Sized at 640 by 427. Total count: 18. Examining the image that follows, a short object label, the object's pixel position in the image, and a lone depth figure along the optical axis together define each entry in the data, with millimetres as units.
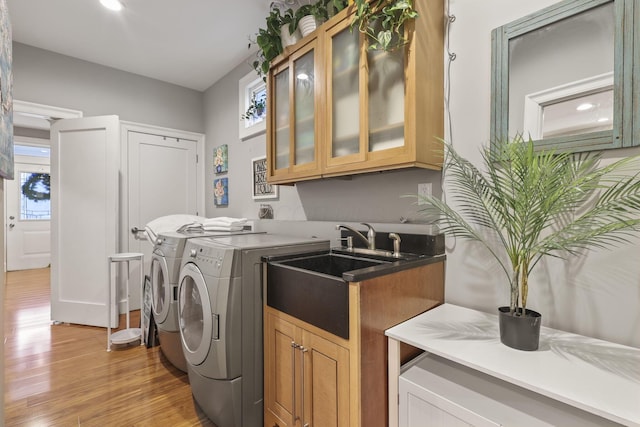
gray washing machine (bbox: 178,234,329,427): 1453
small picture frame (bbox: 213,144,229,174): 3504
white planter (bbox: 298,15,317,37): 1808
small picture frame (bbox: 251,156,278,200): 2783
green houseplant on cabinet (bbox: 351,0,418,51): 1307
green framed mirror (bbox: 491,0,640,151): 1026
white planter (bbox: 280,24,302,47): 1930
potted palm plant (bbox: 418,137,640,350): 931
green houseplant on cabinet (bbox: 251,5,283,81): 2049
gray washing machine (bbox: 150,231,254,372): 1976
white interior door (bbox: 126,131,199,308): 3462
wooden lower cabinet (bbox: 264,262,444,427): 1074
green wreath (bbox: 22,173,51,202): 5984
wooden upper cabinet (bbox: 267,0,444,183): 1353
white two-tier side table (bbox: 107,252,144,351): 2498
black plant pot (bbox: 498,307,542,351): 986
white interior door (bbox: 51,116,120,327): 3029
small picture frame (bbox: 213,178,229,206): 3504
